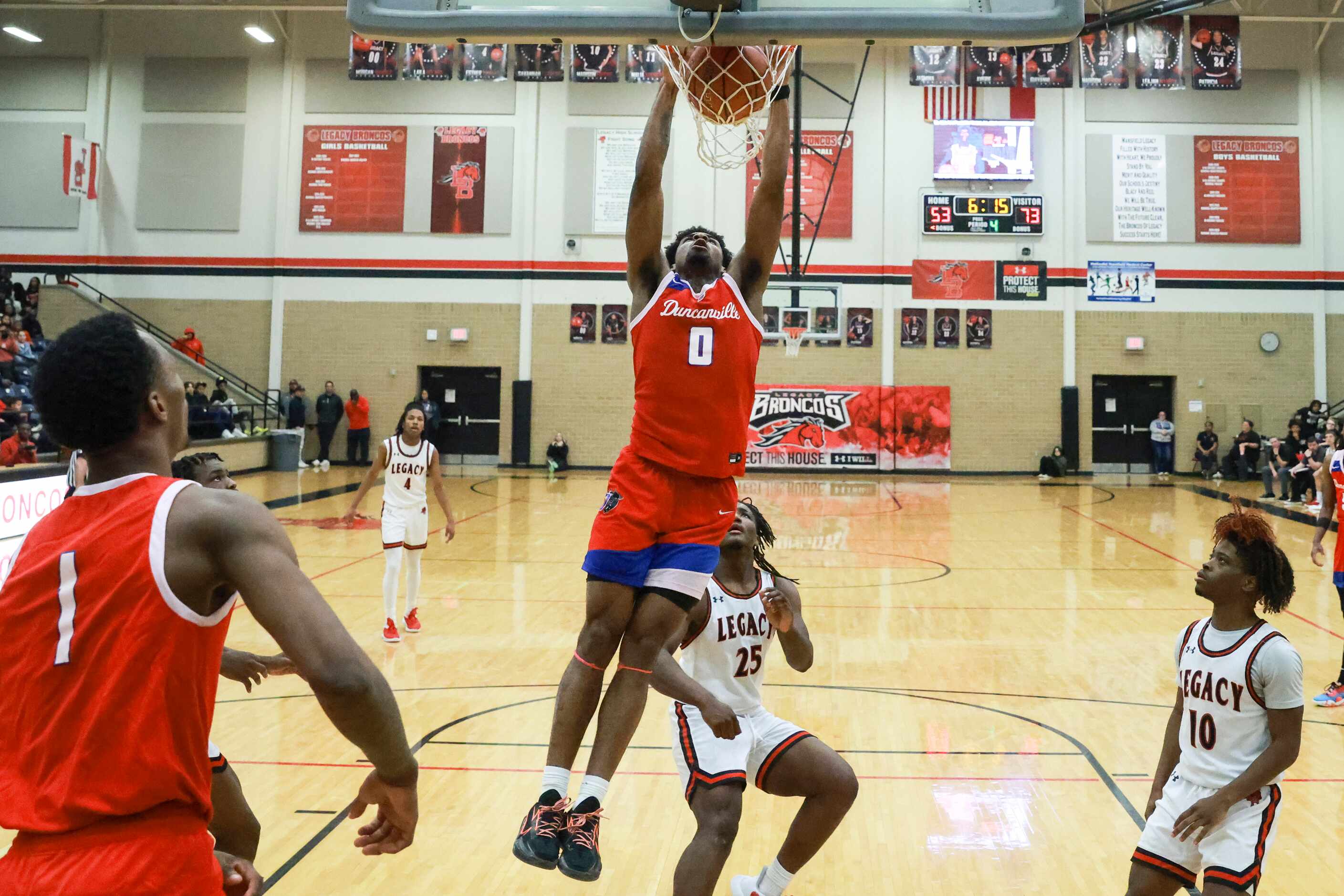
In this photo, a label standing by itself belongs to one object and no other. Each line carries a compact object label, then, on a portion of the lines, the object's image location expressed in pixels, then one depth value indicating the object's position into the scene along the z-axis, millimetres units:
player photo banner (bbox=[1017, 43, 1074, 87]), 18328
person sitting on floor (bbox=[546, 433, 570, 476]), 21938
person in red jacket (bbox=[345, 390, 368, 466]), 21859
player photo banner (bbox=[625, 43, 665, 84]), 18438
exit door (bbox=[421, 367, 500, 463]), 22531
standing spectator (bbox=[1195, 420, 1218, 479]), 21266
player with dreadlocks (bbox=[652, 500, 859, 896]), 3402
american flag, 21219
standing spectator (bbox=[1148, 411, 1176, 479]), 21500
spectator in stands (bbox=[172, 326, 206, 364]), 21594
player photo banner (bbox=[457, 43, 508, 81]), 17953
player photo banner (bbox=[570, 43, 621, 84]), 18969
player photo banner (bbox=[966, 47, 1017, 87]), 18516
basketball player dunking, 3150
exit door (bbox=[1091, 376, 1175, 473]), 22000
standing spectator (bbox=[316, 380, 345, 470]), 21688
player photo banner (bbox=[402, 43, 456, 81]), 18797
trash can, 20750
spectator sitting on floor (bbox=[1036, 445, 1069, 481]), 21344
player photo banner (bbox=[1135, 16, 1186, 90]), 18016
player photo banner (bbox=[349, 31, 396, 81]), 19125
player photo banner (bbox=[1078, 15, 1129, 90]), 18344
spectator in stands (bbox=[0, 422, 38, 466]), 12172
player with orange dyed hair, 2910
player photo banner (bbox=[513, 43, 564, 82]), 18234
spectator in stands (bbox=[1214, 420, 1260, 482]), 20500
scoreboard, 21406
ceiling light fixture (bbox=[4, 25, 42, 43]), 21130
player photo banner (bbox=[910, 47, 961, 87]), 18281
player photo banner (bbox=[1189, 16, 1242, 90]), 17938
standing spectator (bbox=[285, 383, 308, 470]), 21516
